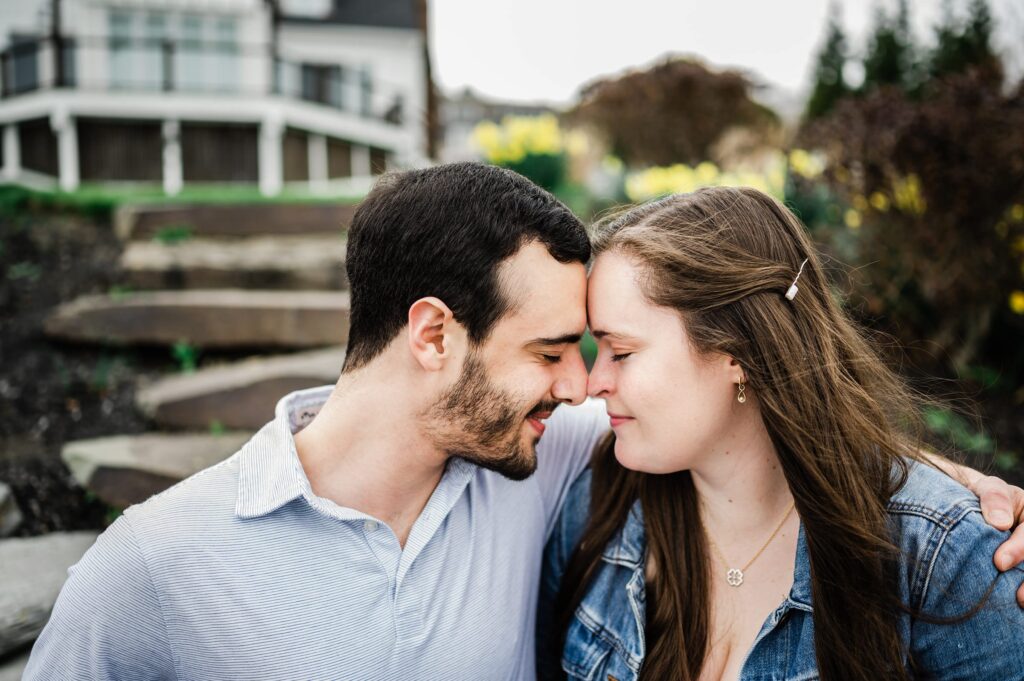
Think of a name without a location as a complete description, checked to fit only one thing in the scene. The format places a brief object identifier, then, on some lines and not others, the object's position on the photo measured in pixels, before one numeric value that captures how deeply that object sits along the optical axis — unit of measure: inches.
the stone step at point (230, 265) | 192.2
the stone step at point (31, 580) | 84.2
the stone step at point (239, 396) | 138.1
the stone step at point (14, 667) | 83.0
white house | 665.6
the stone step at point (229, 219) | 210.1
